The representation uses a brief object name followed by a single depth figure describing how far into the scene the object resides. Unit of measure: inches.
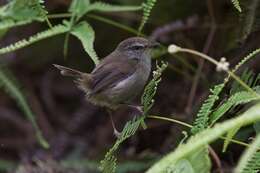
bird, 220.7
